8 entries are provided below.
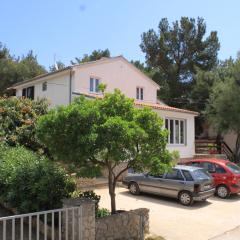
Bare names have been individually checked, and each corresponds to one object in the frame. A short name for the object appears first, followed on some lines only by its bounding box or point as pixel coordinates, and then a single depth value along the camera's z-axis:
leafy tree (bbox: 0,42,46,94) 40.84
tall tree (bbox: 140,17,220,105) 41.42
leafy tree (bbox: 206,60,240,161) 26.25
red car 15.55
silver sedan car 13.69
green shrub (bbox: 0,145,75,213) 8.88
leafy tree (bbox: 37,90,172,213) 8.32
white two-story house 24.12
